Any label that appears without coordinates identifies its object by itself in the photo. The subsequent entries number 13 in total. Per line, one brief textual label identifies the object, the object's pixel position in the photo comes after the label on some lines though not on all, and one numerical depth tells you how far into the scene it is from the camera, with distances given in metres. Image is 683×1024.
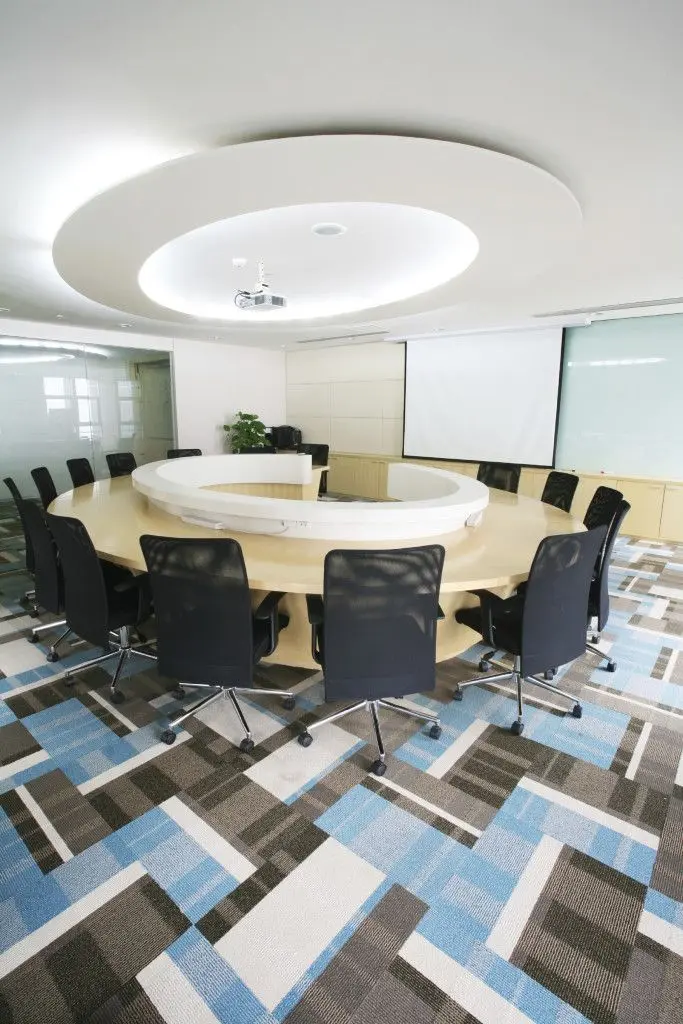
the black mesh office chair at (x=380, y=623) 2.26
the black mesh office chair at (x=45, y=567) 3.35
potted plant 9.59
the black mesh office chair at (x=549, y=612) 2.60
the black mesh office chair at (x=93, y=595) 2.88
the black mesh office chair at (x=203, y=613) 2.37
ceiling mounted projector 4.75
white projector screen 7.81
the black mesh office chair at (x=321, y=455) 9.18
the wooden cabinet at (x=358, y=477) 9.70
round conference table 2.75
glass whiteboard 6.80
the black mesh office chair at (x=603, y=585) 3.28
